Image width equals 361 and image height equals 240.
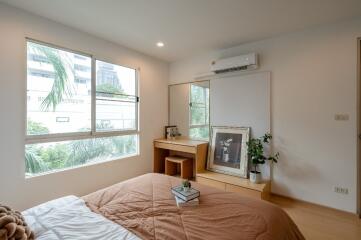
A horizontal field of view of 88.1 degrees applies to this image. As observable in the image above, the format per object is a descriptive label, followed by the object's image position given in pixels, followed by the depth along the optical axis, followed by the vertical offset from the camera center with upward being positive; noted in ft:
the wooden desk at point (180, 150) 11.05 -1.97
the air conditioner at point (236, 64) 9.93 +3.15
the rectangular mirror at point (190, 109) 12.32 +0.77
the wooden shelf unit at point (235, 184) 8.59 -3.19
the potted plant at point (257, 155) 9.35 -1.79
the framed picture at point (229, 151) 10.25 -1.82
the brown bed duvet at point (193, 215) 3.83 -2.28
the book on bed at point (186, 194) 5.03 -2.07
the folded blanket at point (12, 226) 2.94 -1.77
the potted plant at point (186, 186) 5.37 -1.98
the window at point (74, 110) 7.81 +0.47
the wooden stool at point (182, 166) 11.85 -3.10
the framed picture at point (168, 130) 13.50 -0.76
